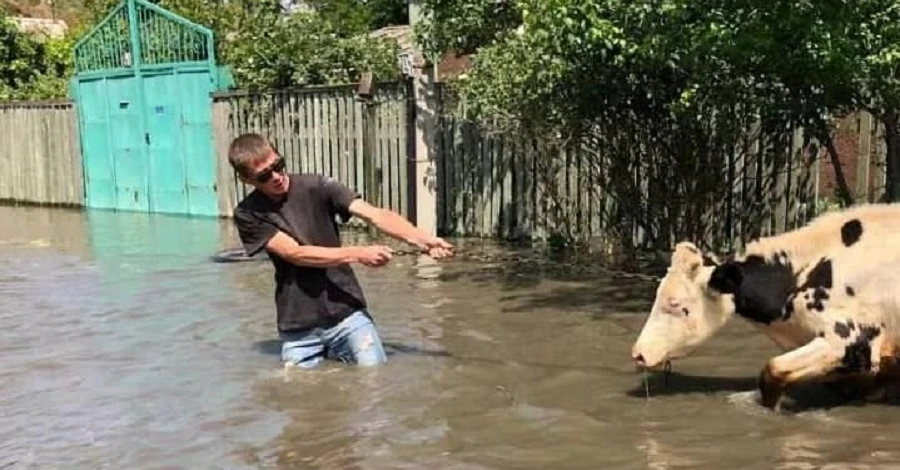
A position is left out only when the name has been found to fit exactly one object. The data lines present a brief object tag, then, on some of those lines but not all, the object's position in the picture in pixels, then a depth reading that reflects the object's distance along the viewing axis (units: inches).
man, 280.8
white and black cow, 238.7
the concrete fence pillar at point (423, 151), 580.1
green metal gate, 755.4
